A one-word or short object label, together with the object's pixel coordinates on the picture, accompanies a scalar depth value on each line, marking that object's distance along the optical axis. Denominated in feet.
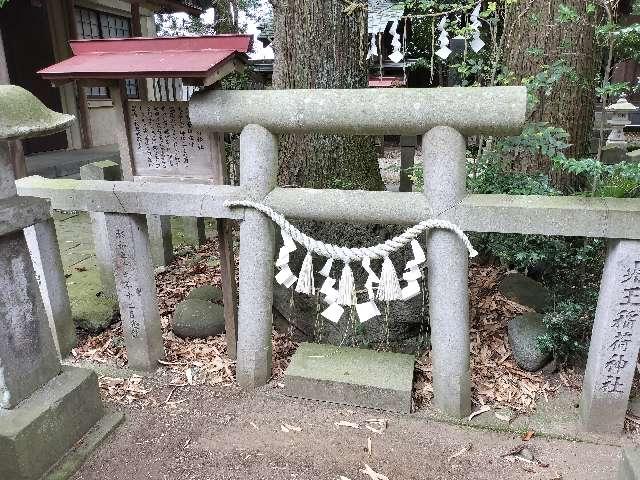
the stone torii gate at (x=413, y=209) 8.73
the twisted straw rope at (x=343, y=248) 9.27
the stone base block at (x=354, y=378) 10.37
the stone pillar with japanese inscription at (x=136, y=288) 11.08
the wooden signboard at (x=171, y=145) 10.61
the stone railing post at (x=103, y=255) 15.66
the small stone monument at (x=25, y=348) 7.80
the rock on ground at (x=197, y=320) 13.91
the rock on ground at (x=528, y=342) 11.77
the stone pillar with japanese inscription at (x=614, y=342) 8.80
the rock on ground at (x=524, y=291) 13.79
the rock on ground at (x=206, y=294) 15.23
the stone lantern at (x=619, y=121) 25.30
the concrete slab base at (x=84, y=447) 8.68
